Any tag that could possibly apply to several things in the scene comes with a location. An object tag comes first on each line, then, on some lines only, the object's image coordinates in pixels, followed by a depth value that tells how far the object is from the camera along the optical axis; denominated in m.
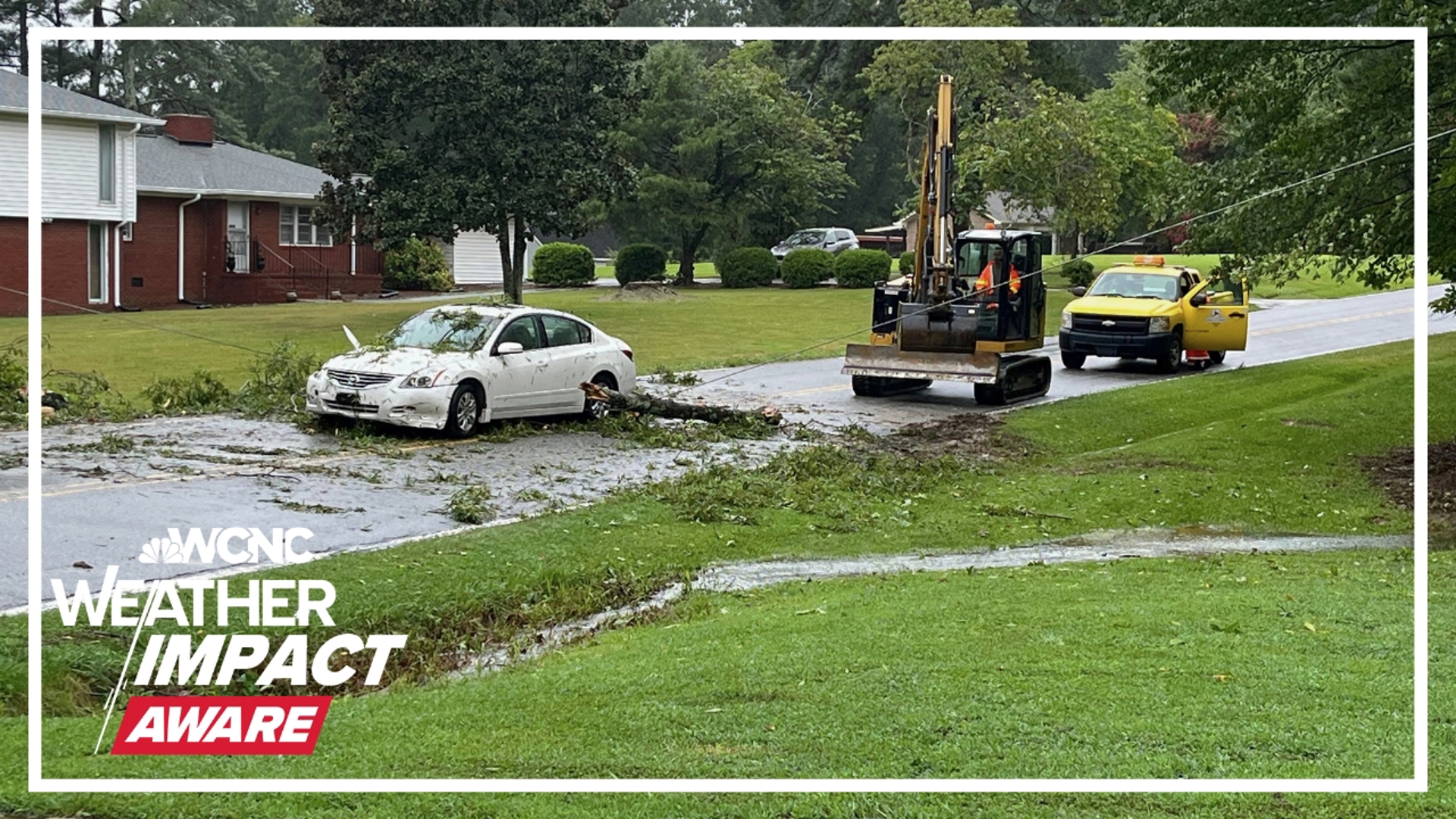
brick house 29.58
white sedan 17.62
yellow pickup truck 28.45
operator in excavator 22.88
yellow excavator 22.58
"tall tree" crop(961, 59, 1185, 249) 31.62
